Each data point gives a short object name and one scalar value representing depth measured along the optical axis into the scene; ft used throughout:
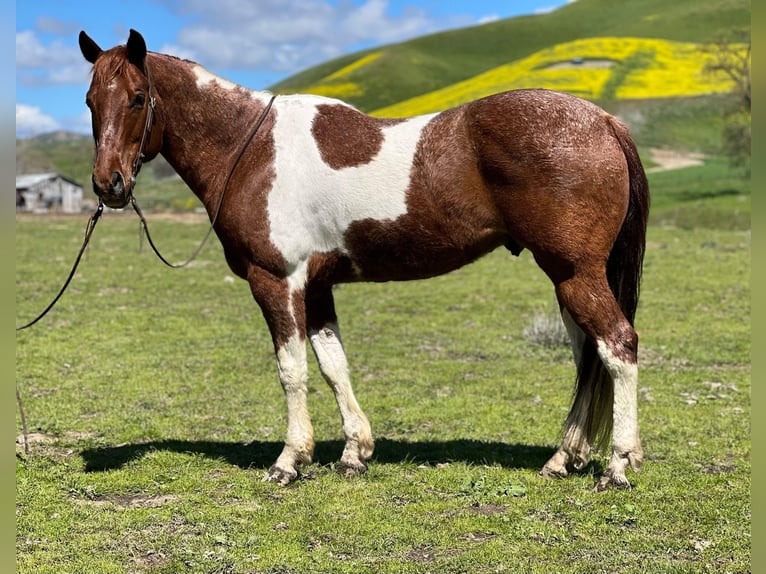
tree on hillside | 113.80
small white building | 168.55
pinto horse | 16.84
